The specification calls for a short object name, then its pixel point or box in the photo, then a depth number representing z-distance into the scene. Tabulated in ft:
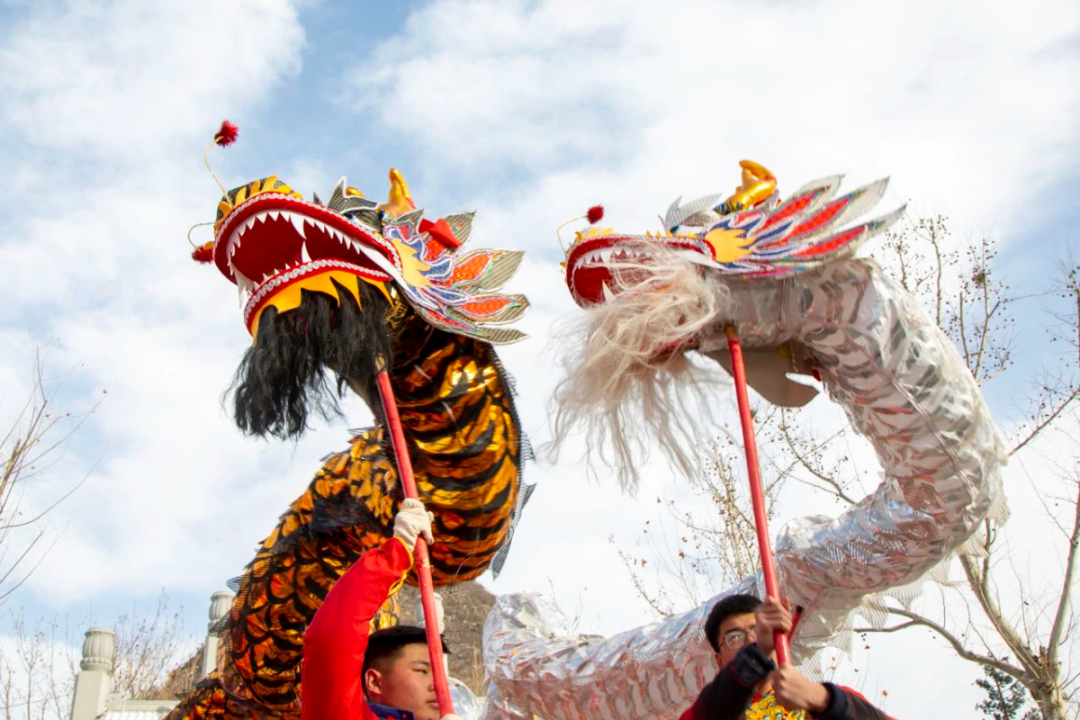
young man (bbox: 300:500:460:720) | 7.89
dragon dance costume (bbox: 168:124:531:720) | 10.51
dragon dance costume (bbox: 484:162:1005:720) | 9.10
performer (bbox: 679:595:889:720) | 7.25
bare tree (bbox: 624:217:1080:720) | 23.80
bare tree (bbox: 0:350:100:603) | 22.25
